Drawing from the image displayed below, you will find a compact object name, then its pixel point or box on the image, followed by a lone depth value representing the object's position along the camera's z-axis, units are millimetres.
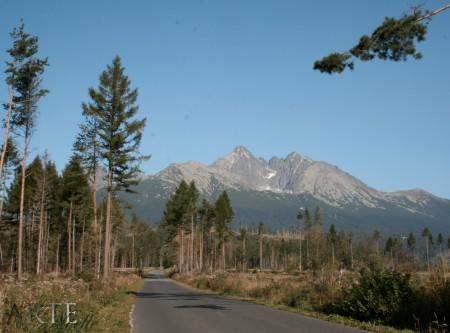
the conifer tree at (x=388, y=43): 12547
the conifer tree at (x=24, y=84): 30891
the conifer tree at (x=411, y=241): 171250
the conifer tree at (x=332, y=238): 145050
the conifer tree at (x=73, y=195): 51906
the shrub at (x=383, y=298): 15883
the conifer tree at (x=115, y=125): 36125
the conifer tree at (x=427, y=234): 164112
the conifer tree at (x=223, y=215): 87125
